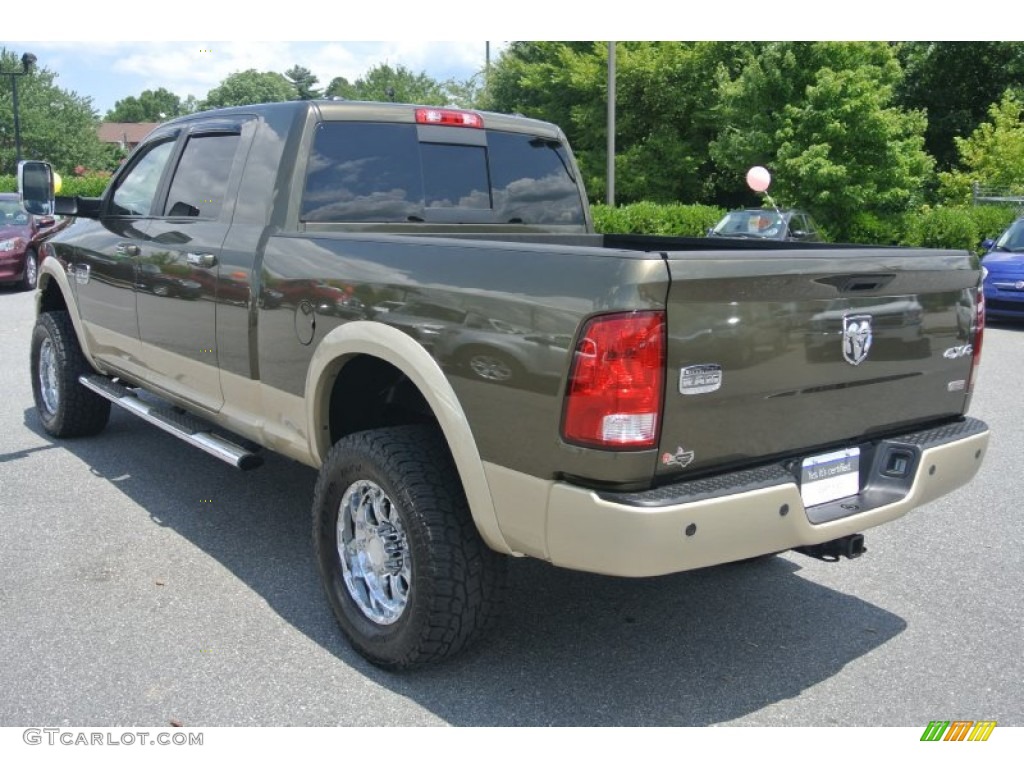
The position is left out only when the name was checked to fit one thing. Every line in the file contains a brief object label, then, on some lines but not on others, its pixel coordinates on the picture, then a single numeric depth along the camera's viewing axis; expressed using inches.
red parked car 600.7
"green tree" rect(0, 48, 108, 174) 2105.3
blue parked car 503.2
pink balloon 339.9
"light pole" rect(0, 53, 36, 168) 1016.9
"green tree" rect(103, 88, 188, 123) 4992.6
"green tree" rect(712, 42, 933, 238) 866.1
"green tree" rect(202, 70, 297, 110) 3767.2
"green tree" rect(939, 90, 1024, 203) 917.8
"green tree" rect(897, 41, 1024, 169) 1359.5
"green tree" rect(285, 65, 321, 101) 3664.4
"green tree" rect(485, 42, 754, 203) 1280.8
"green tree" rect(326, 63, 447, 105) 2731.3
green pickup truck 102.3
